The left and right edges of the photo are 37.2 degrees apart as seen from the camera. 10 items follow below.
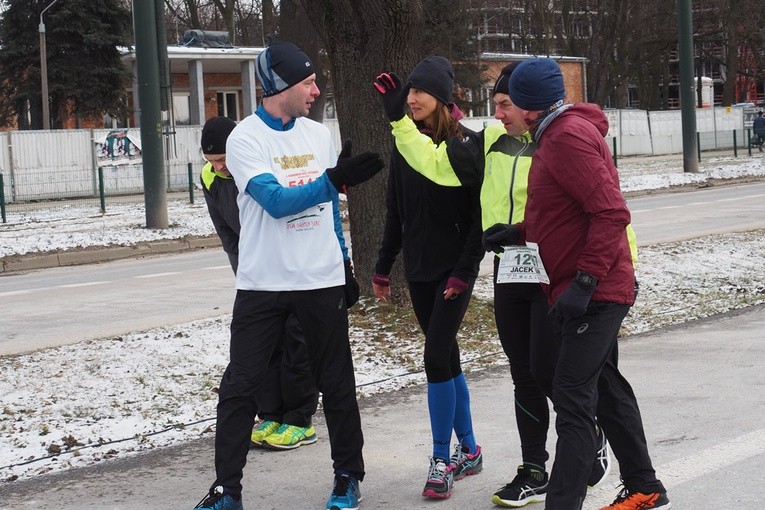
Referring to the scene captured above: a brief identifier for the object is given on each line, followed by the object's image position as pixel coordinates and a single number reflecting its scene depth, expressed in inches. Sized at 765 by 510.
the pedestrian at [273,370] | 227.9
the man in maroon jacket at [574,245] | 157.8
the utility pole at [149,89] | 743.7
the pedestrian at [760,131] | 1652.3
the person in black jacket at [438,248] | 192.1
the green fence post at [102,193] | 970.7
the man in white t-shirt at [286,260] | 181.5
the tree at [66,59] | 1549.0
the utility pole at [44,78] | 1379.2
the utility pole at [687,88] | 1131.3
